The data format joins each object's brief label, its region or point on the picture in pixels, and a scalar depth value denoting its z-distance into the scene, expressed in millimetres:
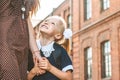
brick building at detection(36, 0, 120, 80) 11420
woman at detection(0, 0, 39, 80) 1444
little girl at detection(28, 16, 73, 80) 1888
